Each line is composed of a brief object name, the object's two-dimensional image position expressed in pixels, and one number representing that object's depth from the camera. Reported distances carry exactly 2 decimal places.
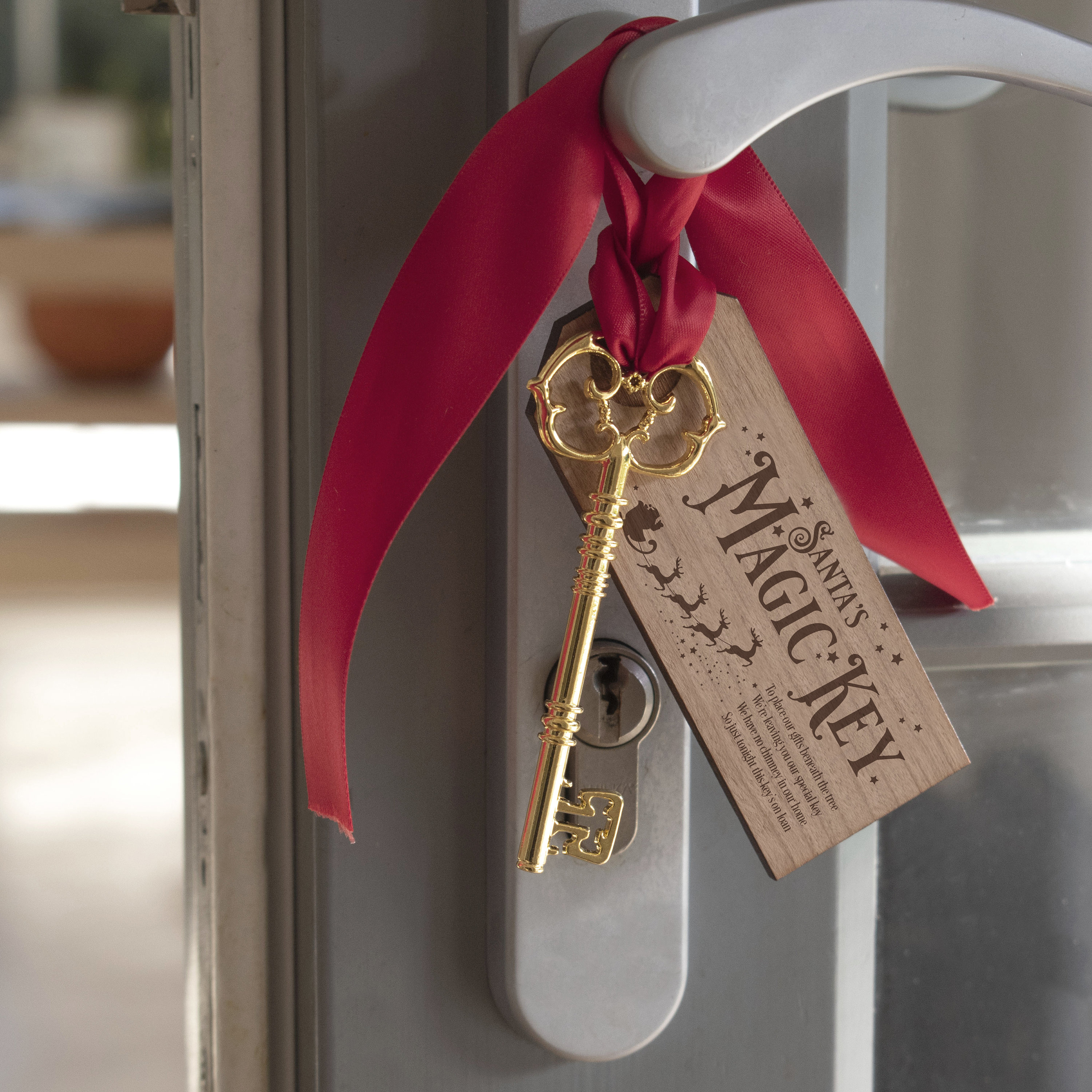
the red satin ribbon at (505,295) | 0.59
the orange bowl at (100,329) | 2.33
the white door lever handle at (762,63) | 0.58
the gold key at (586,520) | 0.60
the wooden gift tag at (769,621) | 0.61
